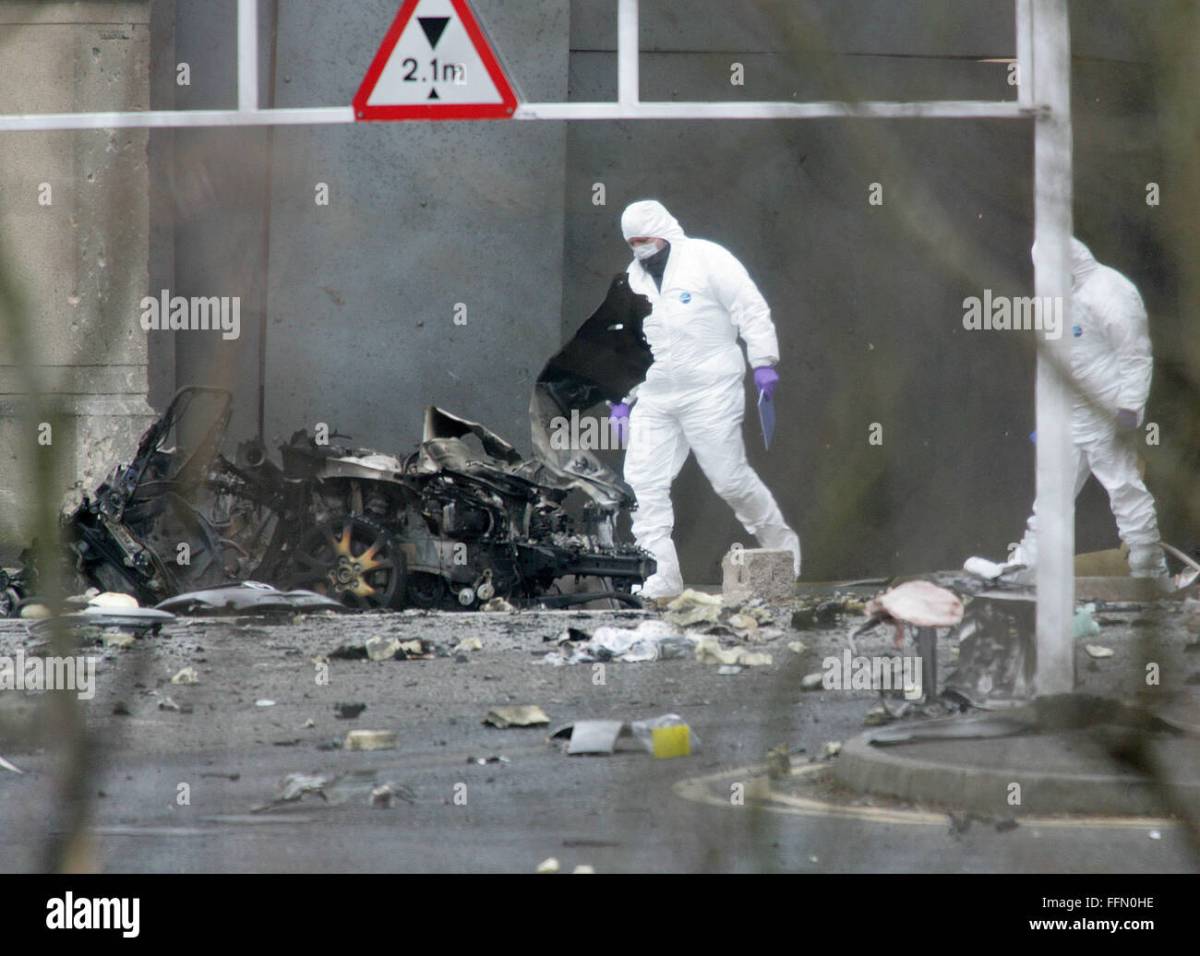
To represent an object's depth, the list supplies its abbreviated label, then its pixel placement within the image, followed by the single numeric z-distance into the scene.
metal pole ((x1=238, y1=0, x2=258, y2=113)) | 11.15
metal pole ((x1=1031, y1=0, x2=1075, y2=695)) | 9.55
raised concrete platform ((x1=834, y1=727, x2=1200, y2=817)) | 9.14
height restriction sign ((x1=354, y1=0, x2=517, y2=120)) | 12.05
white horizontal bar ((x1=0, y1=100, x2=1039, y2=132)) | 9.46
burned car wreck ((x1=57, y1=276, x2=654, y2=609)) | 18.61
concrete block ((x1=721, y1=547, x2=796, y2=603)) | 19.48
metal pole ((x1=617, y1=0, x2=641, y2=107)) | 10.97
